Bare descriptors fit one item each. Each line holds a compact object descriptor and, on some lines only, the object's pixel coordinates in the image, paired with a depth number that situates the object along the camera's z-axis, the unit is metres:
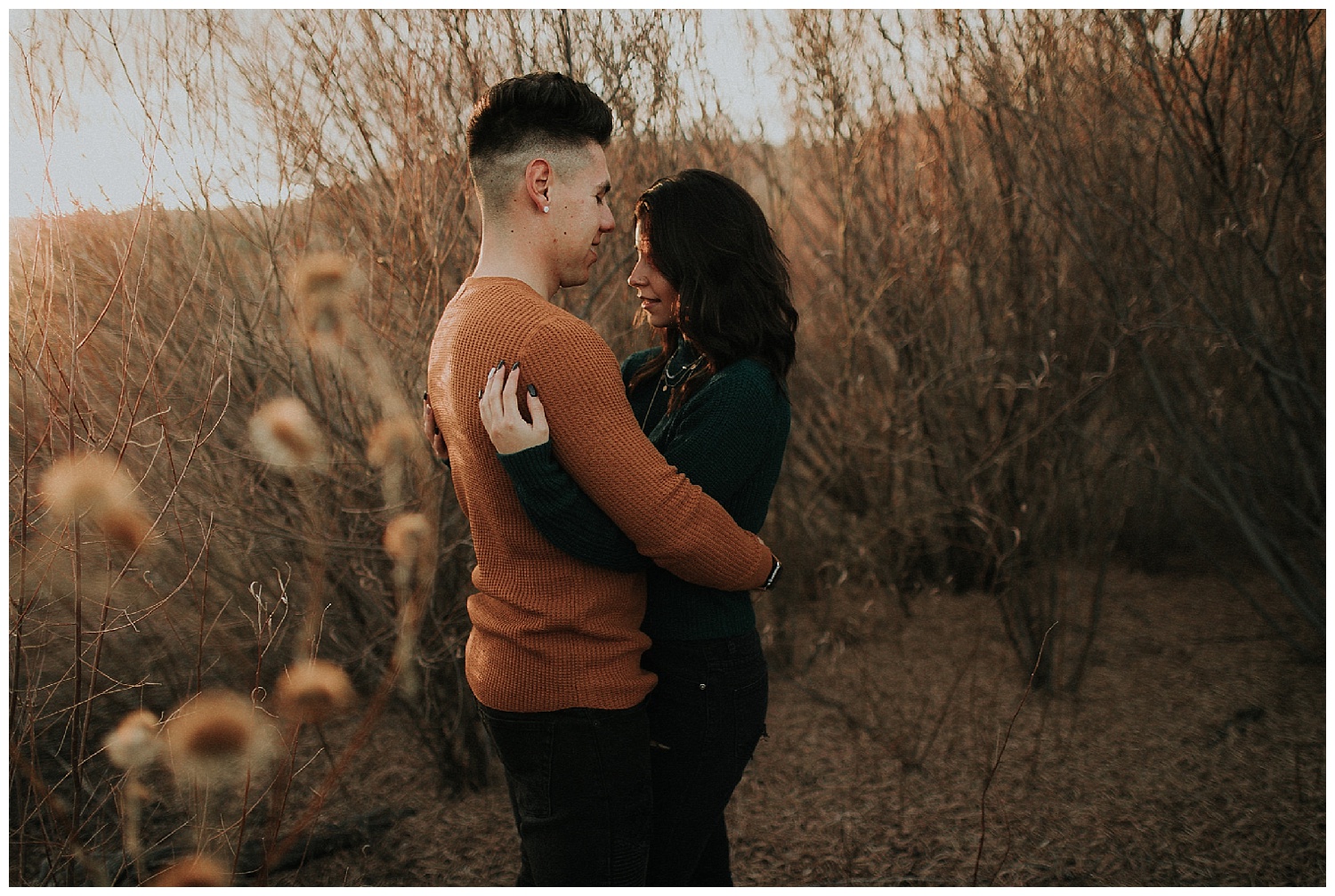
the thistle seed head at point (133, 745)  1.85
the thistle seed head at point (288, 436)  2.67
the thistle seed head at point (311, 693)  2.16
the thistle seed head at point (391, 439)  2.74
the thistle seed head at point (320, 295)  2.59
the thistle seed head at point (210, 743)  1.91
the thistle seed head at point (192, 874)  1.91
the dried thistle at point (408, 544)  2.79
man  1.36
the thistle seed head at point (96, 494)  1.71
